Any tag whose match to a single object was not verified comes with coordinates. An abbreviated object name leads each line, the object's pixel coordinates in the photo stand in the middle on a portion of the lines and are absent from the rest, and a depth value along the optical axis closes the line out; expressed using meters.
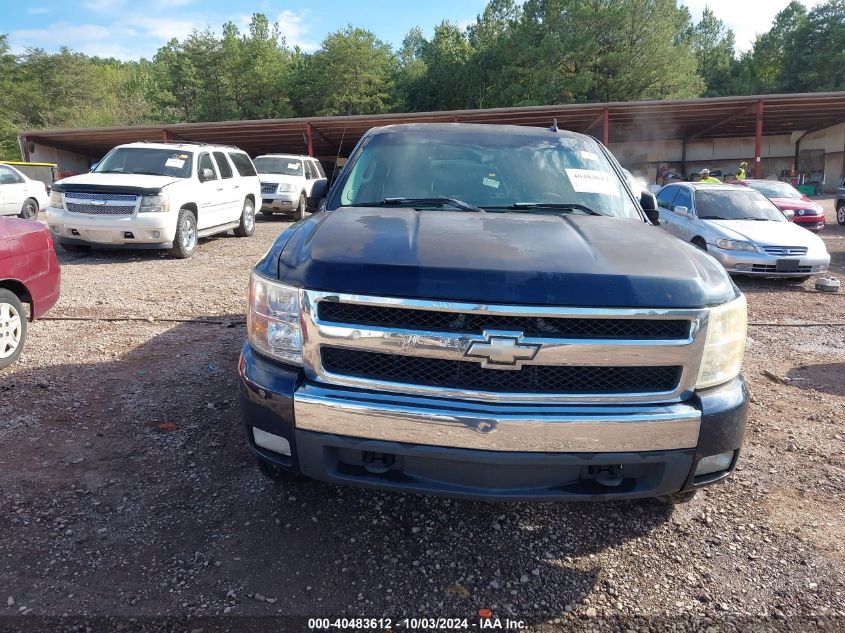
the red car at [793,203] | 13.65
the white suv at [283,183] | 16.72
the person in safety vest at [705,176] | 13.75
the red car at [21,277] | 4.63
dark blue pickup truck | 2.08
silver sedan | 8.60
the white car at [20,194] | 15.31
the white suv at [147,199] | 8.91
